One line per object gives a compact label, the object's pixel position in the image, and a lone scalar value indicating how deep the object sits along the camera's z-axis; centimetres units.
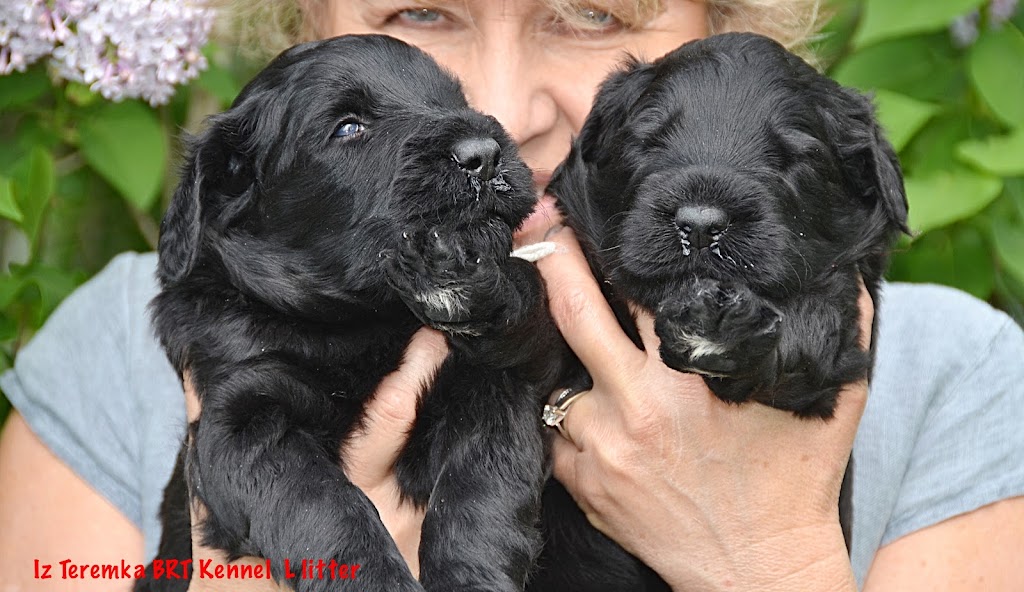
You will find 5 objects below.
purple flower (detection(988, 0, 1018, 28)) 329
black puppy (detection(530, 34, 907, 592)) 205
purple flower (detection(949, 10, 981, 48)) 341
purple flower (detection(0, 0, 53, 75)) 276
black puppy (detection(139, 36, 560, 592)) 204
